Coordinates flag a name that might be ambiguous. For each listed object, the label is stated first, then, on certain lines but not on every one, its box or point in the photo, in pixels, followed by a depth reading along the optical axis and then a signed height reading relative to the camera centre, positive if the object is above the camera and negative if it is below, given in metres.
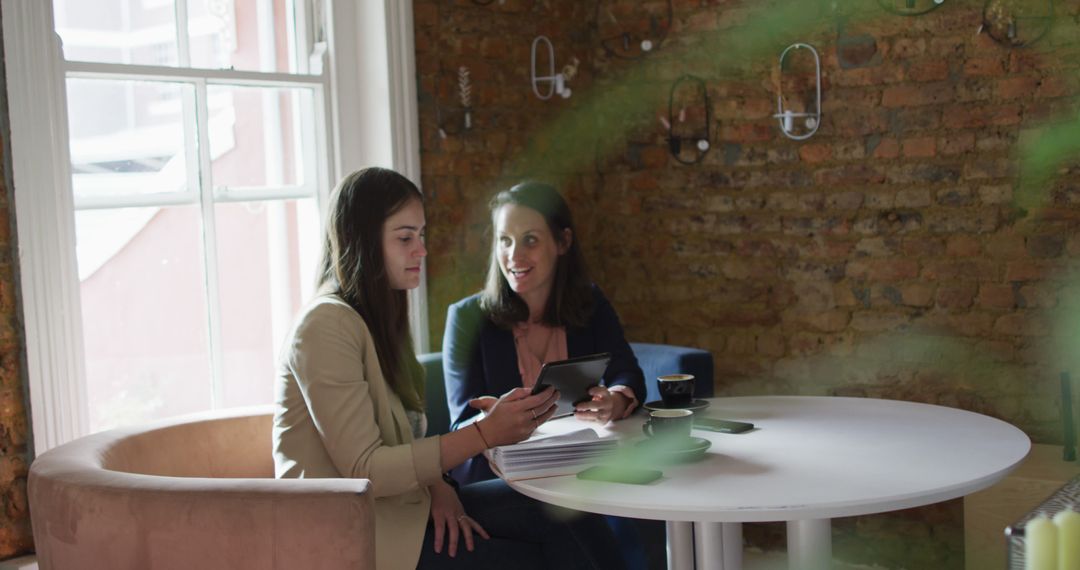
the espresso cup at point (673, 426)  2.19 -0.38
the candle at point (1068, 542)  1.10 -0.32
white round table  1.82 -0.43
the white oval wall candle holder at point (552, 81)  3.88 +0.55
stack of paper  2.08 -0.41
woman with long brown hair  2.14 -0.34
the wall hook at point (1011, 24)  3.16 +0.55
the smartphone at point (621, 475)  1.98 -0.43
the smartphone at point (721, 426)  2.35 -0.41
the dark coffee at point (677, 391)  2.44 -0.34
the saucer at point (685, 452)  2.10 -0.41
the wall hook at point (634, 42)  3.90 +0.68
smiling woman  2.88 -0.20
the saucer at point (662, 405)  2.46 -0.38
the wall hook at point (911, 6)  3.36 +0.65
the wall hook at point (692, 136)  3.83 +0.34
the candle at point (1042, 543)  1.11 -0.32
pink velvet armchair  1.85 -0.45
